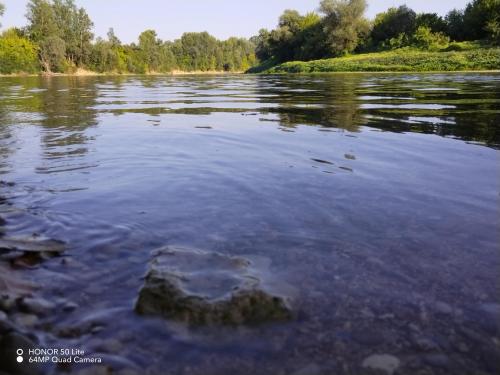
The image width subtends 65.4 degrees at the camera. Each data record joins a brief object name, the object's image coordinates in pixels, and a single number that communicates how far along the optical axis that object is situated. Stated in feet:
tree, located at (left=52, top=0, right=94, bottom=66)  305.73
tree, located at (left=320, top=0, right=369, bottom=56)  208.33
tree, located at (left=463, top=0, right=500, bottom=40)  155.57
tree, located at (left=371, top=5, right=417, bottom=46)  201.05
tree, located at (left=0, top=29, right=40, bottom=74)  241.76
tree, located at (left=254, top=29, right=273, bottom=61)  288.51
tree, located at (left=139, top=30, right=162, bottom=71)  367.45
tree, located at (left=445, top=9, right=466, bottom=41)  181.93
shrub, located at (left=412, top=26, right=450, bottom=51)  167.63
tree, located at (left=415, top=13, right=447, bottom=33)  190.80
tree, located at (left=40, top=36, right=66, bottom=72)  261.44
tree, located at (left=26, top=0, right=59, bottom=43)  284.82
